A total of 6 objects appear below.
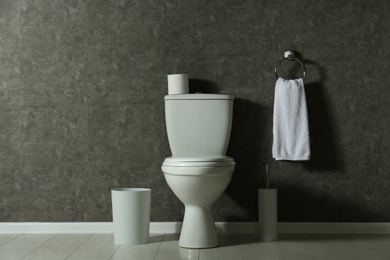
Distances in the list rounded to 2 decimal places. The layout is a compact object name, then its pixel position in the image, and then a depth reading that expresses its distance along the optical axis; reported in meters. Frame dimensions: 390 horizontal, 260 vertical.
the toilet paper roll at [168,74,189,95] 3.07
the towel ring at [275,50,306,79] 3.12
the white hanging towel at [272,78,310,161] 3.09
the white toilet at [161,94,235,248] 2.67
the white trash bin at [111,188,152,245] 2.86
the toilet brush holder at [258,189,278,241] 2.97
